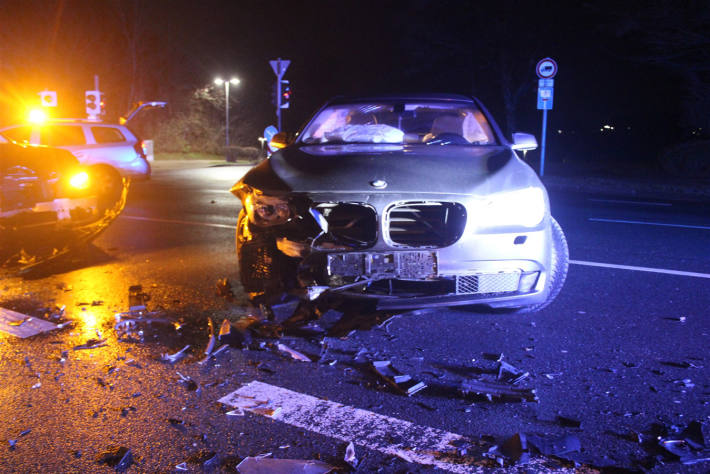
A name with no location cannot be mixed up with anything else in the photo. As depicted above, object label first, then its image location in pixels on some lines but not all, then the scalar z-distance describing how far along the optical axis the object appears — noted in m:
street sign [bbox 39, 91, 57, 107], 22.14
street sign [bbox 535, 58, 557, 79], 16.34
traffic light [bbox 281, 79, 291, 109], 21.19
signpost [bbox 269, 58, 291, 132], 19.05
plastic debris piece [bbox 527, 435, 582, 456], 2.80
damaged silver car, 3.94
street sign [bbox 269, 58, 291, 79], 19.09
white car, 14.14
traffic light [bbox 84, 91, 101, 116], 24.17
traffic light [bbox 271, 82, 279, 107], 21.31
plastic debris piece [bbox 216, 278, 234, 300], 5.36
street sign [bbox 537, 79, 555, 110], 16.58
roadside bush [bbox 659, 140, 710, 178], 21.14
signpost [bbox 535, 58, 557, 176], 16.36
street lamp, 41.55
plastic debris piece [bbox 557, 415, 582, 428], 3.05
